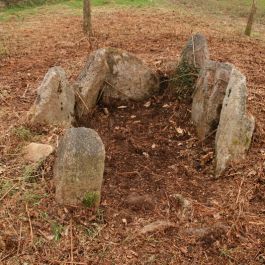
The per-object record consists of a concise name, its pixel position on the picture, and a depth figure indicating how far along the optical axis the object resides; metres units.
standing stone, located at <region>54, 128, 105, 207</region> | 3.88
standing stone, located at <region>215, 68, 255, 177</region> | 4.73
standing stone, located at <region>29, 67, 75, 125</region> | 5.08
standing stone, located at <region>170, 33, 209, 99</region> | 5.88
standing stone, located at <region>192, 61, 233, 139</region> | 5.10
